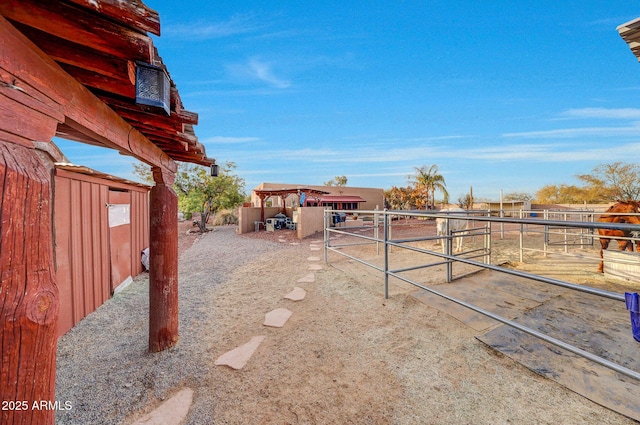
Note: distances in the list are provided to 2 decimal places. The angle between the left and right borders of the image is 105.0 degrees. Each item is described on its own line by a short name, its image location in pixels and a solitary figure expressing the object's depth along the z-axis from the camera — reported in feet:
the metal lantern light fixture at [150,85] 3.29
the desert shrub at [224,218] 51.68
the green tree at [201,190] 38.24
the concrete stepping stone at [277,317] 8.76
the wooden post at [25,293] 2.26
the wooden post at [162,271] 7.24
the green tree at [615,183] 54.29
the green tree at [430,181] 68.80
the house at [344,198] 63.82
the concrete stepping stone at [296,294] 11.10
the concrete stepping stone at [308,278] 13.50
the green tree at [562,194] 67.10
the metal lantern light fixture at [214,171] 19.54
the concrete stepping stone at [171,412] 4.78
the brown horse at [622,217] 14.96
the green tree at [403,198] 72.59
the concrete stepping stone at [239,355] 6.56
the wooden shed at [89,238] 8.79
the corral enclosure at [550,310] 5.27
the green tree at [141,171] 44.27
